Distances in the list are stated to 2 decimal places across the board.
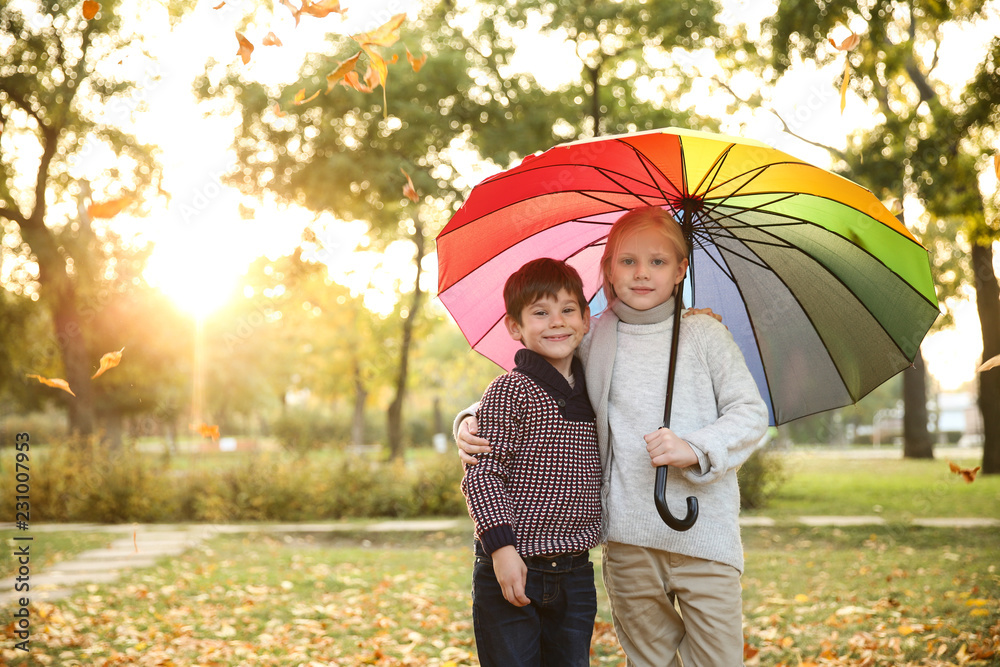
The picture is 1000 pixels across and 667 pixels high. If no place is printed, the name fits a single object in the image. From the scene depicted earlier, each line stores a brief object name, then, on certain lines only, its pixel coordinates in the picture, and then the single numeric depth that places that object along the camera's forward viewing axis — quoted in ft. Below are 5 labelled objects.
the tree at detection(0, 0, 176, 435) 40.91
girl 7.91
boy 7.59
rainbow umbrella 8.51
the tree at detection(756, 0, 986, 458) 23.91
